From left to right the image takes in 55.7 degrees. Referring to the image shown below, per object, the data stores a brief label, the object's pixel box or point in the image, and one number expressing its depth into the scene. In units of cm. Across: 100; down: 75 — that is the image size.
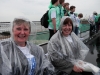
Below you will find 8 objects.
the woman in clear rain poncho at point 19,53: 100
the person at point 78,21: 318
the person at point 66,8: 260
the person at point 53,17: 211
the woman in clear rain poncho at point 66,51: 141
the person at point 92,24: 456
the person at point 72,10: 306
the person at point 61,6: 220
